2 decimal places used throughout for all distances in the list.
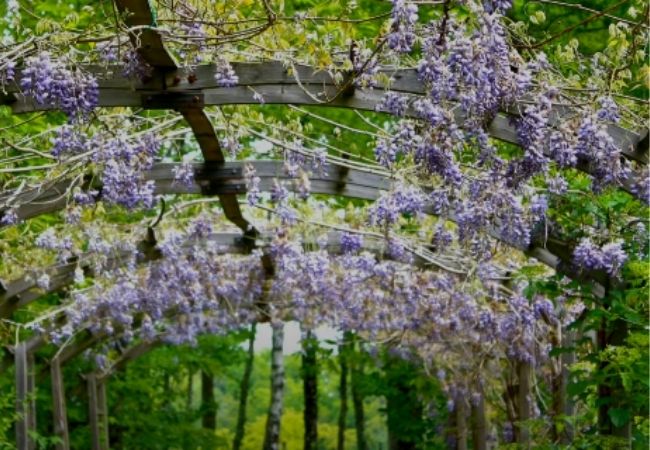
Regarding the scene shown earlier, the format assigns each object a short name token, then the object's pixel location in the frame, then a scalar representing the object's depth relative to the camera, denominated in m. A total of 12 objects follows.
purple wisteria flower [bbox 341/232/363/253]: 9.44
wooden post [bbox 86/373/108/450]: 15.11
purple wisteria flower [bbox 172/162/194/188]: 7.67
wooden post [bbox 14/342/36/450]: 11.72
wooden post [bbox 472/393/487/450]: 13.51
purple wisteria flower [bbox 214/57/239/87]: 5.50
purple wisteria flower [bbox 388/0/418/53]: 4.63
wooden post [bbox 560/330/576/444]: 10.09
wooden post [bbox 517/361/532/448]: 11.40
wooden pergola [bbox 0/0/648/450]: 5.54
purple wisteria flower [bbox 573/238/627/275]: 7.00
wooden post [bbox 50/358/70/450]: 13.53
